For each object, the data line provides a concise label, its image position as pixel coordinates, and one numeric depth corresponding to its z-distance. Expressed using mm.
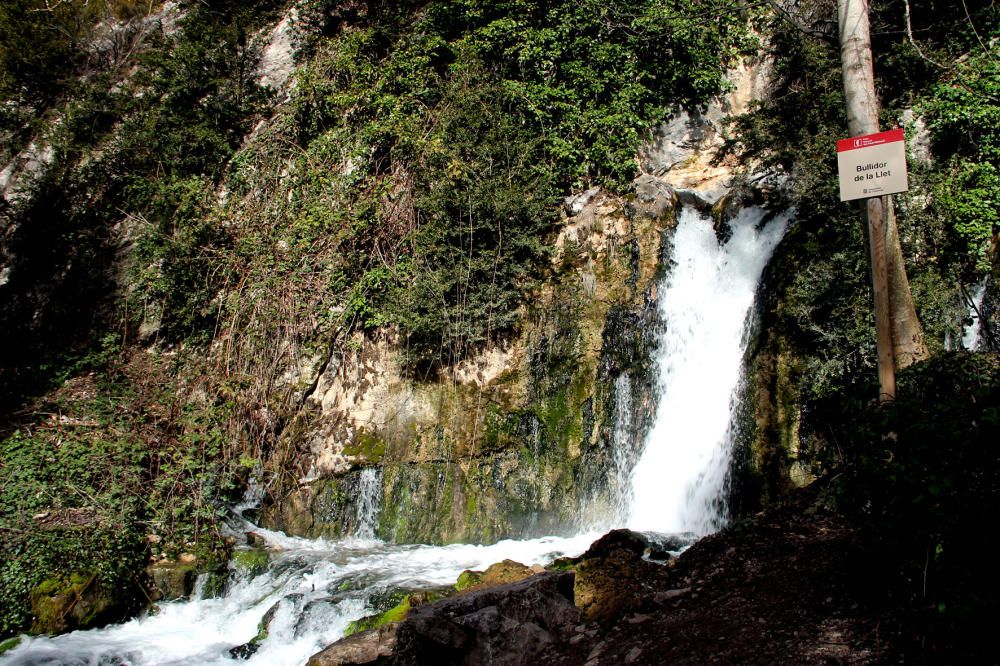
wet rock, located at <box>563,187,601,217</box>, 10409
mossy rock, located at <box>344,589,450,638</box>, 6188
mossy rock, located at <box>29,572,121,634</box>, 7016
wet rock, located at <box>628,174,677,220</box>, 9773
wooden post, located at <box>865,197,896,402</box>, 4594
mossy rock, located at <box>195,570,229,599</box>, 7980
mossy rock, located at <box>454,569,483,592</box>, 6601
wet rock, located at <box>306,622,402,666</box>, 5340
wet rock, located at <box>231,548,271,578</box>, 8156
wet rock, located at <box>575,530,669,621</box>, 4910
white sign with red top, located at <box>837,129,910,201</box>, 4406
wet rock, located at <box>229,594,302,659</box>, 6449
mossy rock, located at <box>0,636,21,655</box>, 6598
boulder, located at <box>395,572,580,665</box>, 4645
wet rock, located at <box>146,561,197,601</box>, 7898
